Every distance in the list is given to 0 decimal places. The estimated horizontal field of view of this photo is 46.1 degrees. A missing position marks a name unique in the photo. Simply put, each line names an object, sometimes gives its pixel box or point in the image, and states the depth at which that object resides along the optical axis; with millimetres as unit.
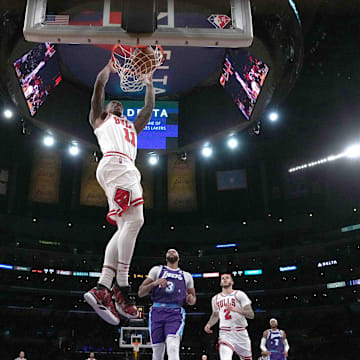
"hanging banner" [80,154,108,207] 24323
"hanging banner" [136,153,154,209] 24859
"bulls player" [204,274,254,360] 7015
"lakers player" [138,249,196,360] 5340
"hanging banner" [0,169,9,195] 25078
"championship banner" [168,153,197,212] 25266
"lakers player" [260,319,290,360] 12181
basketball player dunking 4184
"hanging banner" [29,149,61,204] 24328
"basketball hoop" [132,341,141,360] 16116
